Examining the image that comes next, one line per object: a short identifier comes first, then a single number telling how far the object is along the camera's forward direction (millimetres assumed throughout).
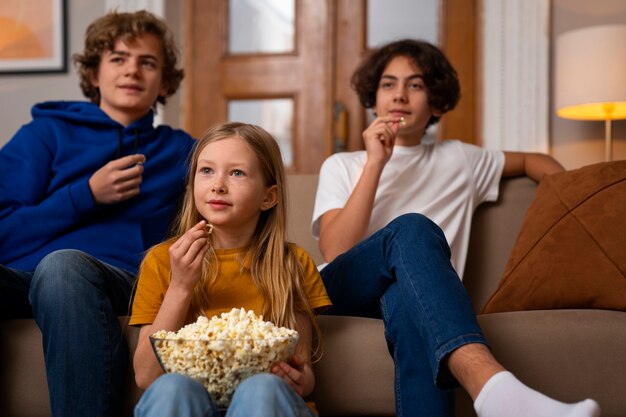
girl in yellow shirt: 1420
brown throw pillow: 1846
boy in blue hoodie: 1550
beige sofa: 1655
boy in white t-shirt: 1354
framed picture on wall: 3729
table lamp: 2881
